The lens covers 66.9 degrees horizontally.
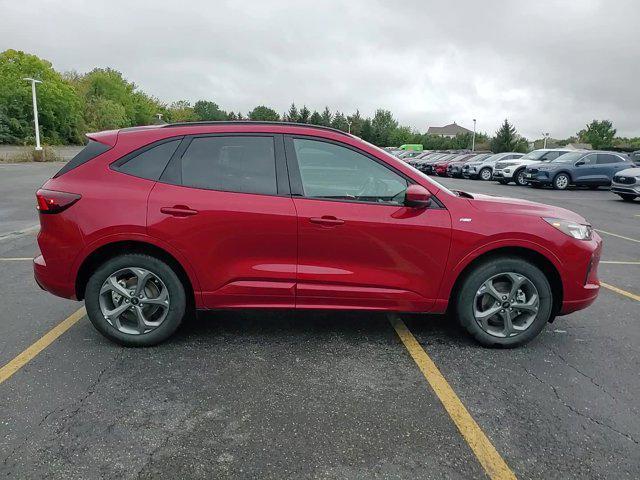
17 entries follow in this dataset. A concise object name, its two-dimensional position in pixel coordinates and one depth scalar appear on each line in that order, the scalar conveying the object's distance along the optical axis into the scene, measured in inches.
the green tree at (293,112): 3986.5
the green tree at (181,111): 4192.7
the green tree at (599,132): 3805.1
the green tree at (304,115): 3655.0
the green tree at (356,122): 4064.5
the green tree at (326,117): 4062.0
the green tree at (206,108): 5418.3
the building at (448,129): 6175.2
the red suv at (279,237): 141.5
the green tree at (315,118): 3791.8
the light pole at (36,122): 1329.1
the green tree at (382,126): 3937.0
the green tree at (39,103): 2168.7
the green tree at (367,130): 3846.0
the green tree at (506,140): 2650.1
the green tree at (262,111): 4268.2
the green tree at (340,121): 4102.6
